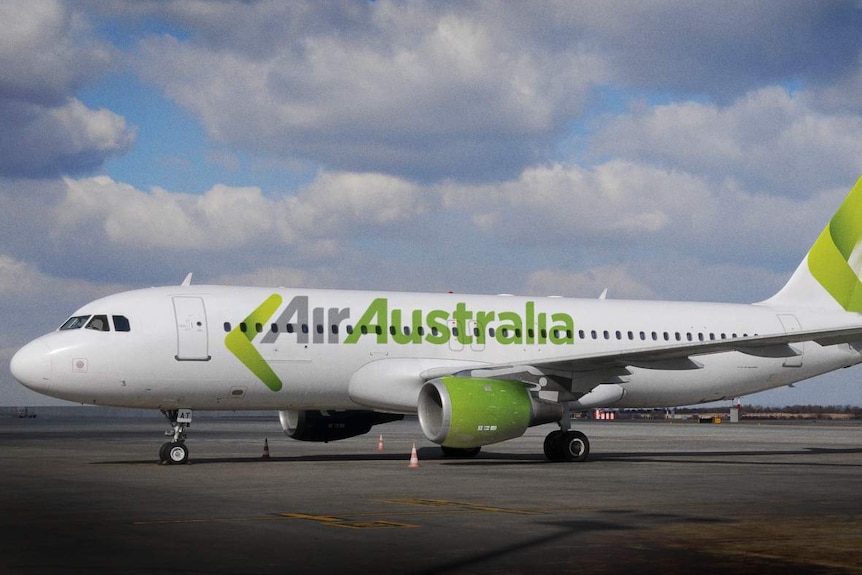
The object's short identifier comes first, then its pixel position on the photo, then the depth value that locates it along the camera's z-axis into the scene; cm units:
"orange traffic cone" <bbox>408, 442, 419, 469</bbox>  2339
